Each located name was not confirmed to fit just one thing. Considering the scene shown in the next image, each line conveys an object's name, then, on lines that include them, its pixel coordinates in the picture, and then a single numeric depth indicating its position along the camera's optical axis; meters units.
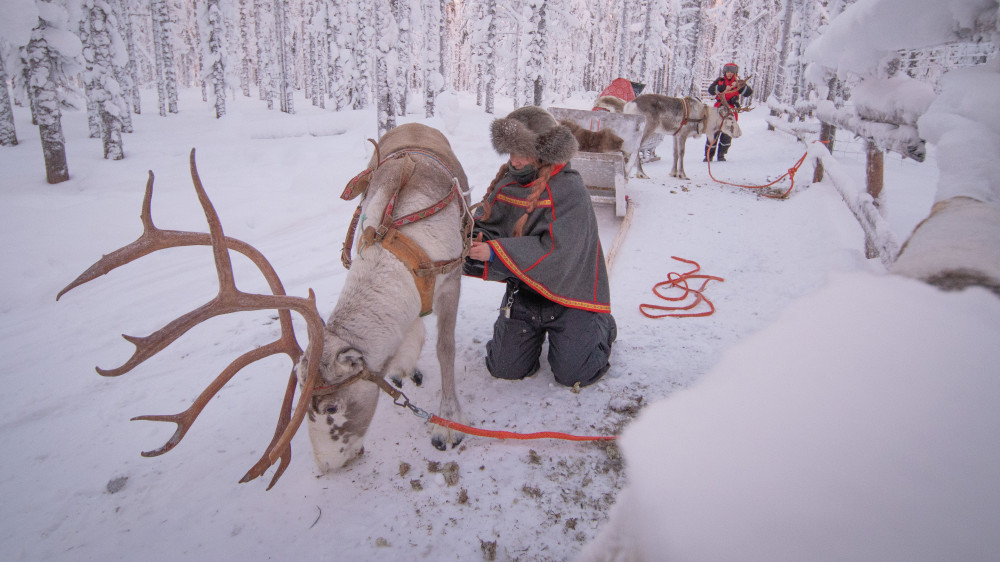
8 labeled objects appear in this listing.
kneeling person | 2.94
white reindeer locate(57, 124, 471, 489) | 1.93
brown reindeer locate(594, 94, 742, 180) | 10.32
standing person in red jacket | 11.89
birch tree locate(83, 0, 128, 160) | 10.32
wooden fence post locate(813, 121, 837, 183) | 8.06
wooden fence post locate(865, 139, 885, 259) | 3.57
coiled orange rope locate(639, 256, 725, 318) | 4.18
